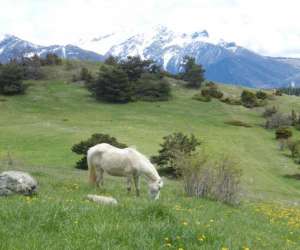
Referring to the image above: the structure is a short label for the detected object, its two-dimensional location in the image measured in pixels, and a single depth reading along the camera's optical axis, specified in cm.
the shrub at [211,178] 1998
